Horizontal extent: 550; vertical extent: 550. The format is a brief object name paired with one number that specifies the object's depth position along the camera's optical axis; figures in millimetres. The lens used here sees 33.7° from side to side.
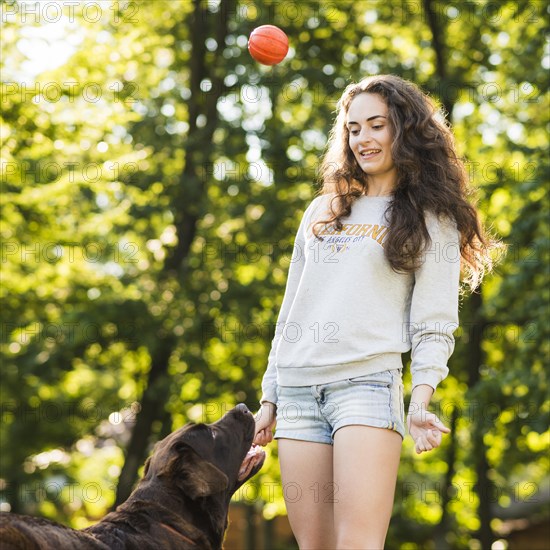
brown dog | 3553
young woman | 3162
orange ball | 4812
